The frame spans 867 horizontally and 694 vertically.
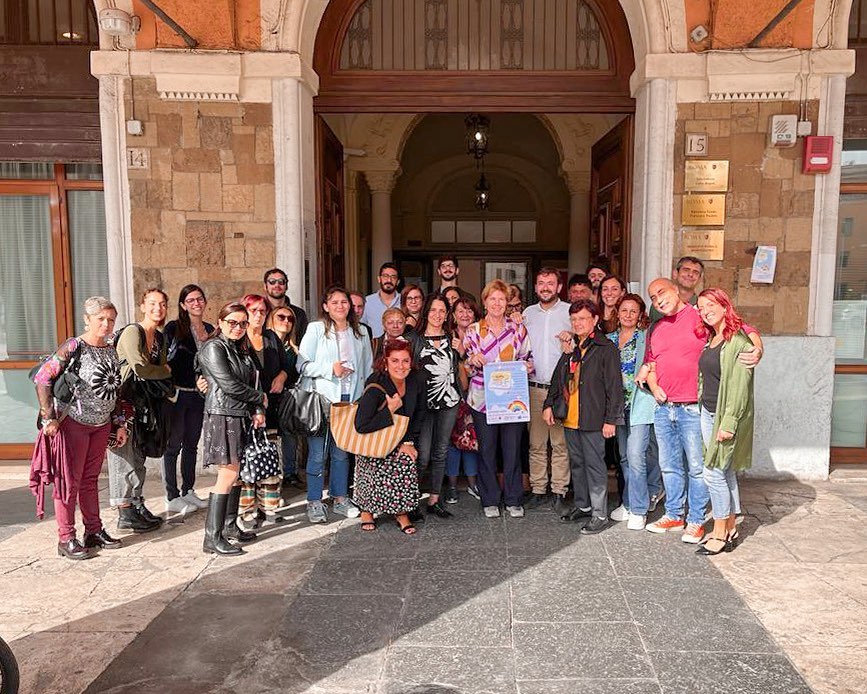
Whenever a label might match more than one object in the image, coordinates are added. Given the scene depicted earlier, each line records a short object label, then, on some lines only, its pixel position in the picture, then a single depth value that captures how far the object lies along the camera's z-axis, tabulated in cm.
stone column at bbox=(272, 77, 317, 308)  564
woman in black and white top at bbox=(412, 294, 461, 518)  466
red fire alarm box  546
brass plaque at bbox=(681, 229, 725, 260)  563
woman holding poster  466
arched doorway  618
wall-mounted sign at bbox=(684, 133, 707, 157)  556
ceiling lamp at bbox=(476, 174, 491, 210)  1277
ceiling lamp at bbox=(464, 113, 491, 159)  1001
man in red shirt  425
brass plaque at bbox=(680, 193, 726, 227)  561
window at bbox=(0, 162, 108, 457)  616
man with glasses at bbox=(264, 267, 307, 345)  517
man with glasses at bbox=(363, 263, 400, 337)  560
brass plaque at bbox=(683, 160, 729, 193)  559
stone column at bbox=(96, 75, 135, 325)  558
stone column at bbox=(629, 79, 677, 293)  558
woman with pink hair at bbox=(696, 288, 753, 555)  393
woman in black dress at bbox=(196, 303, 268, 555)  402
